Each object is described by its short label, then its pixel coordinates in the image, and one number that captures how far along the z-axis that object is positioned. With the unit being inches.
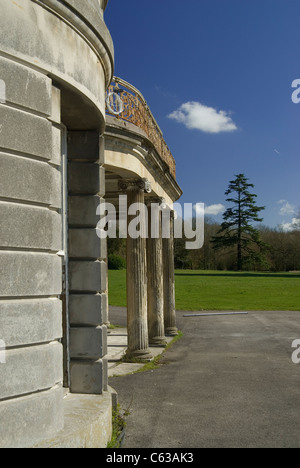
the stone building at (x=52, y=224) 177.9
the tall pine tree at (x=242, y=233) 2751.0
